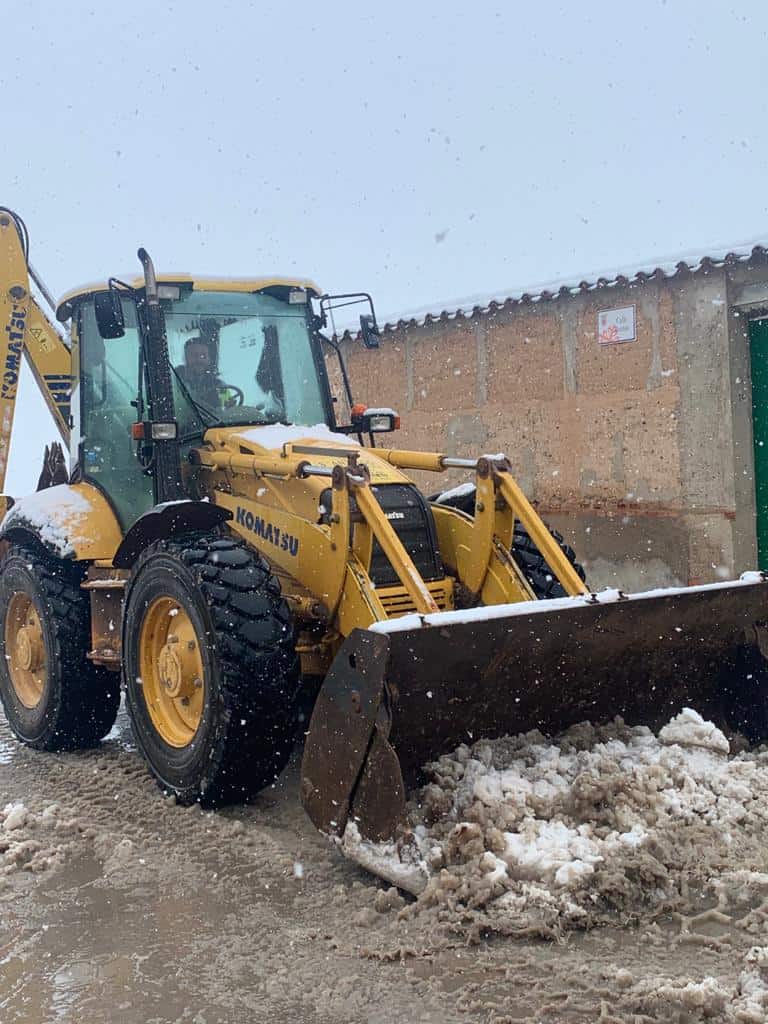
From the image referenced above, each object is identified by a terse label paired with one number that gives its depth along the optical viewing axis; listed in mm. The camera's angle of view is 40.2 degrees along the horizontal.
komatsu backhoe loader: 3906
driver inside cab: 5598
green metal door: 8703
